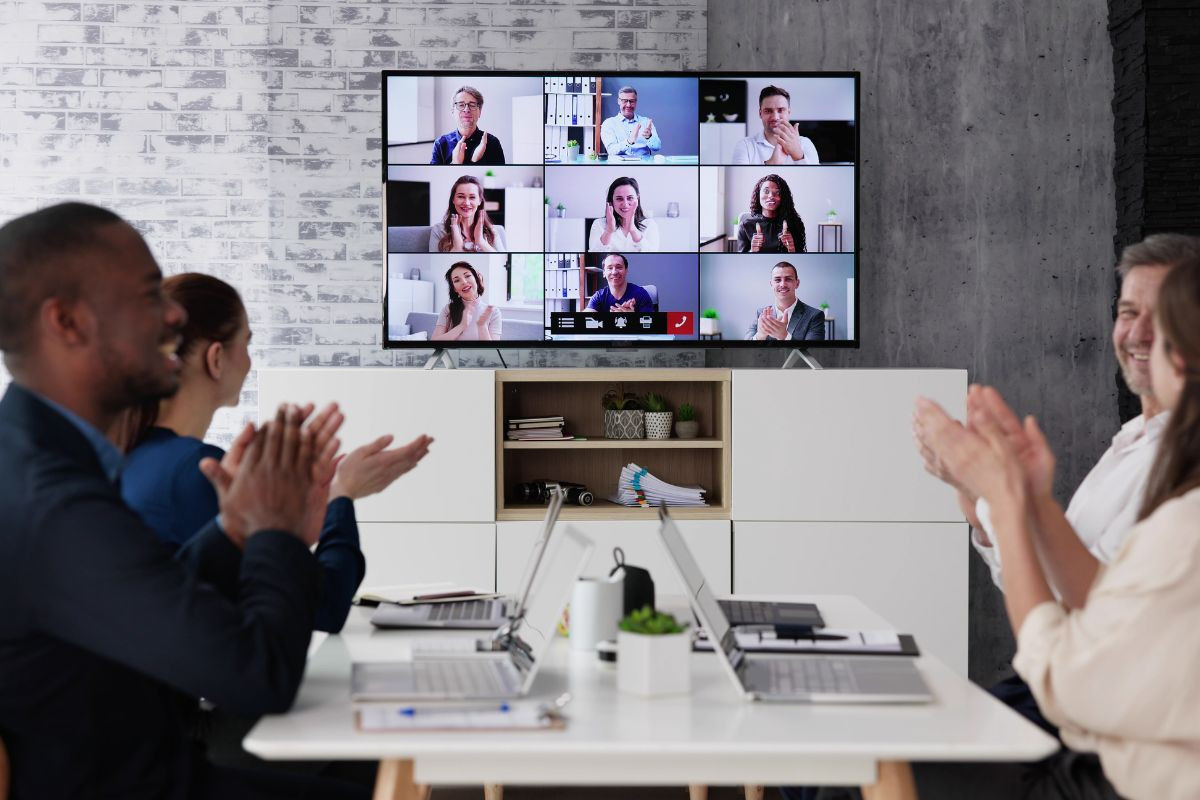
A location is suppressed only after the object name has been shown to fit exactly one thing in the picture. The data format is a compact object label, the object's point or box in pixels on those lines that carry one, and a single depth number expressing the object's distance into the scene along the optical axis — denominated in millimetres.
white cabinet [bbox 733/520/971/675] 3855
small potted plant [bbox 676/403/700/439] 4047
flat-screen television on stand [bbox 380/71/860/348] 3932
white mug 1891
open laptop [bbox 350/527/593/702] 1556
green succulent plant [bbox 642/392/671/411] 4055
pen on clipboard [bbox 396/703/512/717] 1456
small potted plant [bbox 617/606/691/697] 1607
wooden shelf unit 4191
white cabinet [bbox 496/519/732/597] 3832
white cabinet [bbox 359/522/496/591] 3814
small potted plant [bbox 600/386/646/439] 4027
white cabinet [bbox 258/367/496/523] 3834
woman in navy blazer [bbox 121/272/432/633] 1998
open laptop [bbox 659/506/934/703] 1554
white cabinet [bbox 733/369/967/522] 3857
